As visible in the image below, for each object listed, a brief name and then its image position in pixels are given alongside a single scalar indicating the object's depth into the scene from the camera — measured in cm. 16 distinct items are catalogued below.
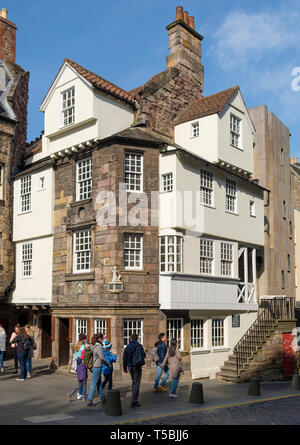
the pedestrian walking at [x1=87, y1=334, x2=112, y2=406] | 1301
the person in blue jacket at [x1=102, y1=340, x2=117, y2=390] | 1391
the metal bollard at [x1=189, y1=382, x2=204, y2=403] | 1403
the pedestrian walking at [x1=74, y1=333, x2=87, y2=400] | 1403
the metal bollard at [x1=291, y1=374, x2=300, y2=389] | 1811
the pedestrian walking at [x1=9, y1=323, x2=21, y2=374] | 1794
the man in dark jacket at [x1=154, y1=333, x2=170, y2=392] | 1631
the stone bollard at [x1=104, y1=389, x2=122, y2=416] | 1186
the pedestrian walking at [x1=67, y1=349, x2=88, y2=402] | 1364
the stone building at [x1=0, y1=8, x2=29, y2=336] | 2411
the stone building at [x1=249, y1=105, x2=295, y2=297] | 2839
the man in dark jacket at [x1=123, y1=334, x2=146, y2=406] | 1340
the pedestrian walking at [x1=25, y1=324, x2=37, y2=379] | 1788
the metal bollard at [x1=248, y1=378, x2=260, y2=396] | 1598
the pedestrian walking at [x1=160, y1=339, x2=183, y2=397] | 1512
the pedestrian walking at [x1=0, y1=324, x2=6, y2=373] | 1942
